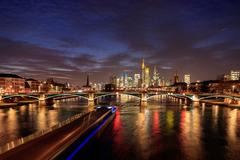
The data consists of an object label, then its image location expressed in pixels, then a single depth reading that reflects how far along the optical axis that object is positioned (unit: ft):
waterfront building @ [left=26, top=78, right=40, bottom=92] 633.20
